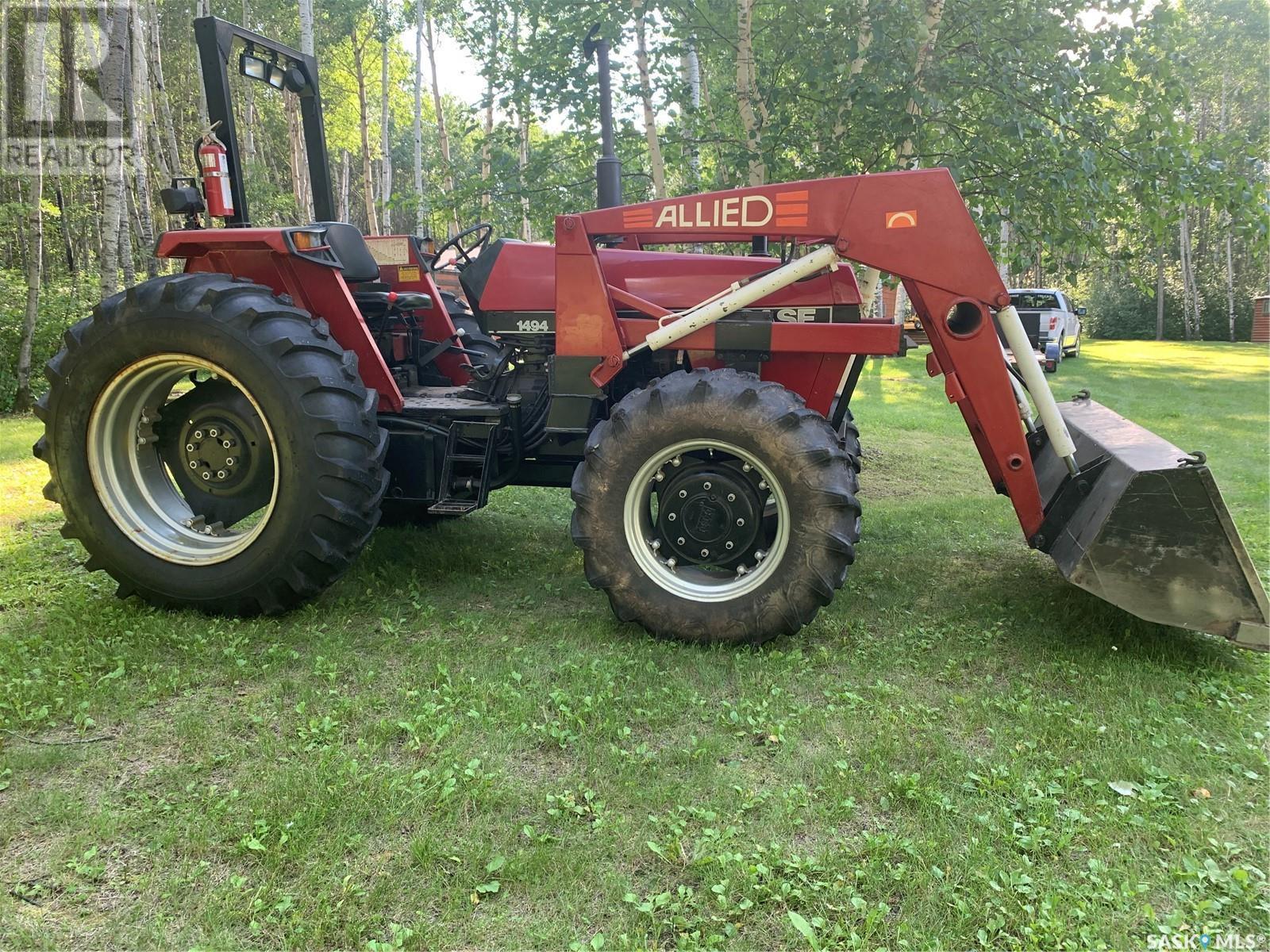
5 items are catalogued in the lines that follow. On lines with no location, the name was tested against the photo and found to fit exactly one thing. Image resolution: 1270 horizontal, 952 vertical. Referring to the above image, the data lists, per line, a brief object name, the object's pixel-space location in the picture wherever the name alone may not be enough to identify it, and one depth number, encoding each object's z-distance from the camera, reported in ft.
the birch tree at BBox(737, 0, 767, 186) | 21.95
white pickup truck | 59.77
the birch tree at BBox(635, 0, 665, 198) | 25.89
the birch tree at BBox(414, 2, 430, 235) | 73.31
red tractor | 11.03
